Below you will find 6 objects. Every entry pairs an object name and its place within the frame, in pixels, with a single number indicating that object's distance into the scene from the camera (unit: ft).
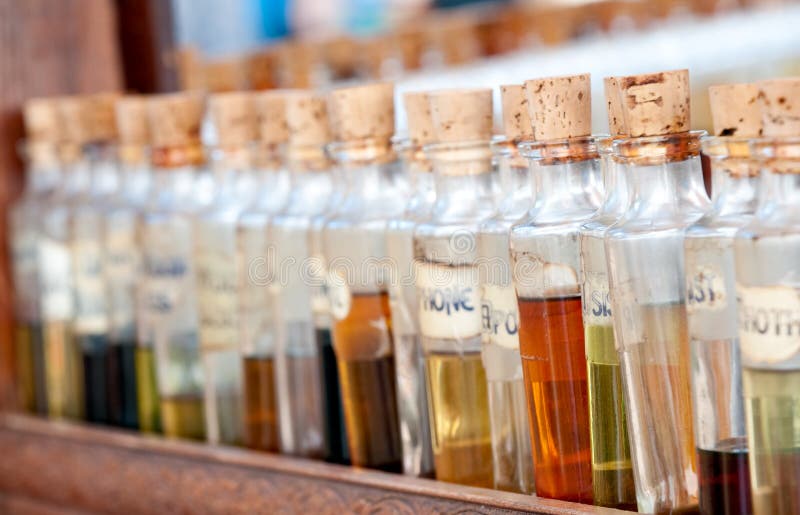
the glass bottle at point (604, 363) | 2.15
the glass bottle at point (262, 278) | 2.60
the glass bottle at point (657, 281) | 2.09
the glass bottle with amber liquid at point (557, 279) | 2.17
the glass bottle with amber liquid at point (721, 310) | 2.05
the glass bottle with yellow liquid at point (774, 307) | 1.98
